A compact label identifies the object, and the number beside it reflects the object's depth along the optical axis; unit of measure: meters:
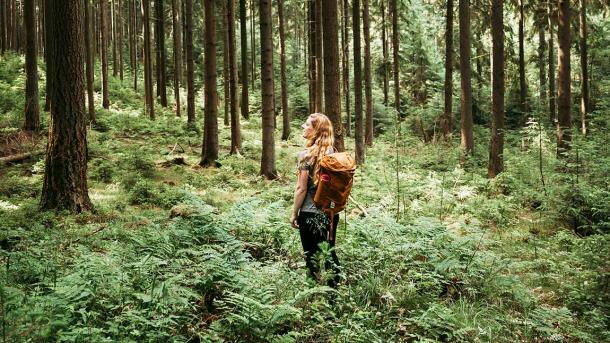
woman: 5.34
